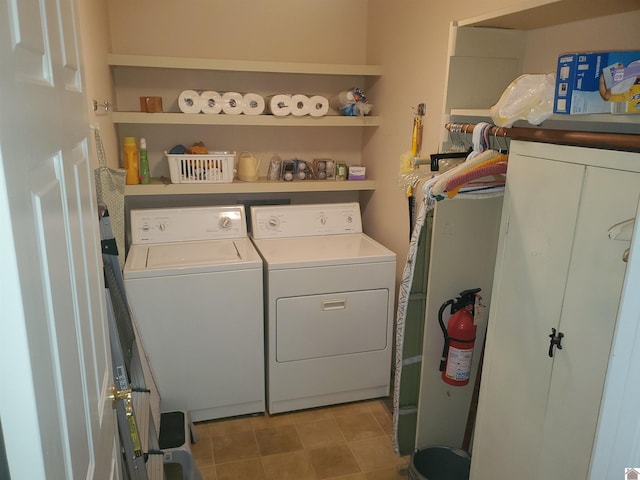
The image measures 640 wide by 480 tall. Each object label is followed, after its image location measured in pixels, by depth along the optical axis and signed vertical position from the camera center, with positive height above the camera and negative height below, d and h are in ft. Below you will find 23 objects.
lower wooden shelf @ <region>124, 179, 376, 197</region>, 8.89 -1.39
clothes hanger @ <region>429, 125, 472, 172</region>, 5.71 -0.41
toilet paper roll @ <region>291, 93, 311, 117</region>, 9.25 +0.12
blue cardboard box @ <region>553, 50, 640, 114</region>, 3.47 +0.25
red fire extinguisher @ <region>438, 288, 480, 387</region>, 6.28 -2.70
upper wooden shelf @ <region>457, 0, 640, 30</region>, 4.39 +0.98
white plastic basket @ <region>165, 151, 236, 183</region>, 9.11 -1.03
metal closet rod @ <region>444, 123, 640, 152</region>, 3.42 -0.15
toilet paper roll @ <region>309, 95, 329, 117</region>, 9.34 +0.11
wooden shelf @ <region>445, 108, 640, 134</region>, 3.59 -0.03
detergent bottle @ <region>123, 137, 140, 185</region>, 8.77 -0.90
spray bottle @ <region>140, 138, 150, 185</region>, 8.99 -0.98
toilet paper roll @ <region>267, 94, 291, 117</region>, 9.17 +0.11
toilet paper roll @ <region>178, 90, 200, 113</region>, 8.80 +0.13
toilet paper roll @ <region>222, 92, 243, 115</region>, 9.00 +0.12
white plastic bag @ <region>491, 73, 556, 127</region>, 4.22 +0.14
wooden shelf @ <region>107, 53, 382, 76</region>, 8.48 +0.77
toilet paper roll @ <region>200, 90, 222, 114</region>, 8.88 +0.13
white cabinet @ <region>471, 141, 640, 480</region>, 3.68 -1.53
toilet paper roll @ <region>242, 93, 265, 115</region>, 9.11 +0.11
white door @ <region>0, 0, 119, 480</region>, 1.71 -0.63
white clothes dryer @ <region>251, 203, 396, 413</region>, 8.25 -3.41
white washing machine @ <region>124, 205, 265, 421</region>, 7.73 -3.23
